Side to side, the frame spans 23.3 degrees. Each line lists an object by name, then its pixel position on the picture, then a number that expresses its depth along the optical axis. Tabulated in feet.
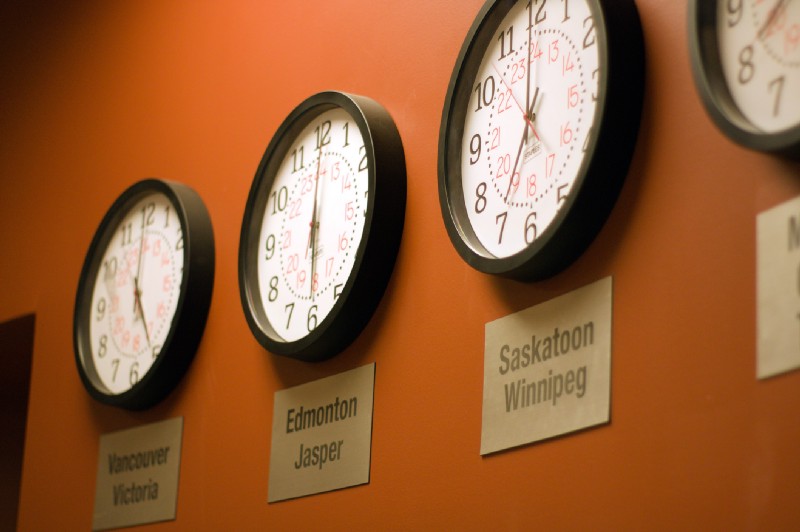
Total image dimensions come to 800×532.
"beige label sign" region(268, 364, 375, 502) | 7.28
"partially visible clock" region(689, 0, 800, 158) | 5.85
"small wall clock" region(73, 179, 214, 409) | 8.33
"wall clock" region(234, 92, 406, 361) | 7.35
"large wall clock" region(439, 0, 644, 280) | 6.39
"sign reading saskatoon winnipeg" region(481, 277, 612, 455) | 6.35
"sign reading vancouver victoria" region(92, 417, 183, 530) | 8.27
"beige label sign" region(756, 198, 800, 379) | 5.77
